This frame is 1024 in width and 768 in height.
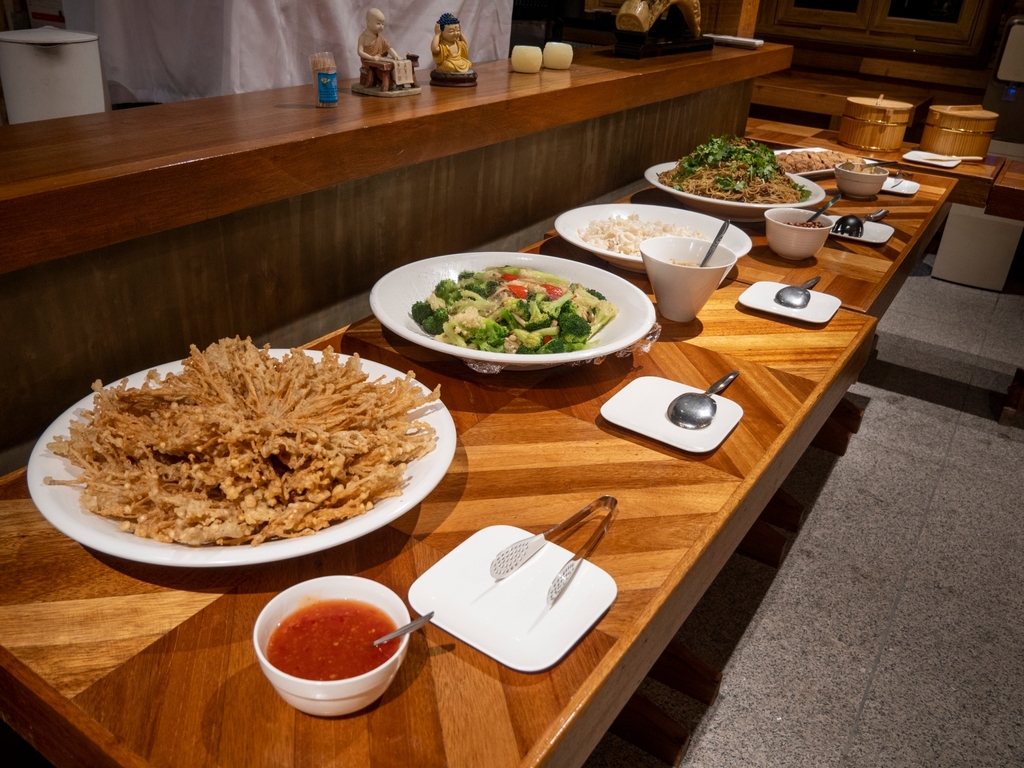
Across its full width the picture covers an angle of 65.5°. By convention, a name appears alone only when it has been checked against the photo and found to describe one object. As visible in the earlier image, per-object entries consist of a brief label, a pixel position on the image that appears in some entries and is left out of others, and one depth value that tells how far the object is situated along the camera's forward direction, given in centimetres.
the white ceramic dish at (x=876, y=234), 234
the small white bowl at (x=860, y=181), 272
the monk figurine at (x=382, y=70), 174
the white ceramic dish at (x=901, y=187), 287
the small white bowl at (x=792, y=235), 209
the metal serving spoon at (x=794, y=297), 185
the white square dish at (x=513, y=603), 89
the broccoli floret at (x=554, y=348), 142
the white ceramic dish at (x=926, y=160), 332
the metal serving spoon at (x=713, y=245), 179
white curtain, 296
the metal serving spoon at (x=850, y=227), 236
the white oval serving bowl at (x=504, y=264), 138
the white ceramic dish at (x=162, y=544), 87
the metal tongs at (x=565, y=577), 95
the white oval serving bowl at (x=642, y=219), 195
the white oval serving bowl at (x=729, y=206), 233
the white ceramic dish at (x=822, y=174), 293
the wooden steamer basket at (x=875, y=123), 347
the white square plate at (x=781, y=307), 181
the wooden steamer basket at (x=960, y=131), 344
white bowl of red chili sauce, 76
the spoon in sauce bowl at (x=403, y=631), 80
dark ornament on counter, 269
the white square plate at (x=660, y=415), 131
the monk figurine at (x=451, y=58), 192
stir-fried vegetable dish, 145
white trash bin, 253
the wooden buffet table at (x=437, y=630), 78
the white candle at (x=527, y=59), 222
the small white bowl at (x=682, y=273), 164
